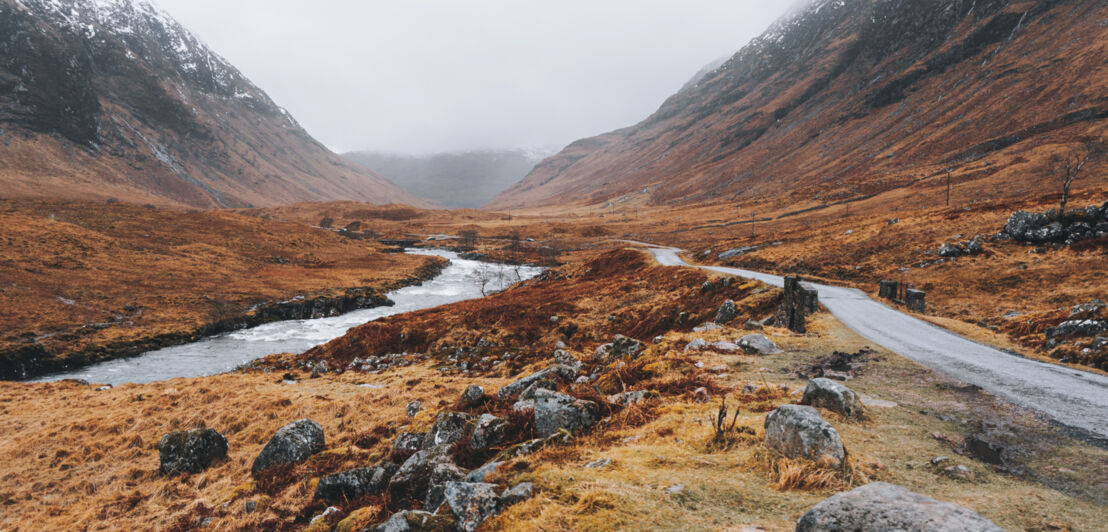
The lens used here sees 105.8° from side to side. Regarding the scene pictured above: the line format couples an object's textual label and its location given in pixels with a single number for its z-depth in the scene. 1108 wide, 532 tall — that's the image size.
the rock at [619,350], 14.78
